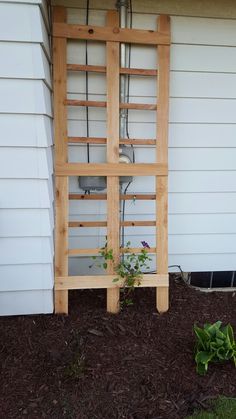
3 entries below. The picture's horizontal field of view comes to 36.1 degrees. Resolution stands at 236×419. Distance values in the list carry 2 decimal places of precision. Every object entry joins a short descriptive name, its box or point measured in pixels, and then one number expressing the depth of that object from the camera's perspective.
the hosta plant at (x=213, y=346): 1.85
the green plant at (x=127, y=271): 2.31
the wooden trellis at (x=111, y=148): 2.21
